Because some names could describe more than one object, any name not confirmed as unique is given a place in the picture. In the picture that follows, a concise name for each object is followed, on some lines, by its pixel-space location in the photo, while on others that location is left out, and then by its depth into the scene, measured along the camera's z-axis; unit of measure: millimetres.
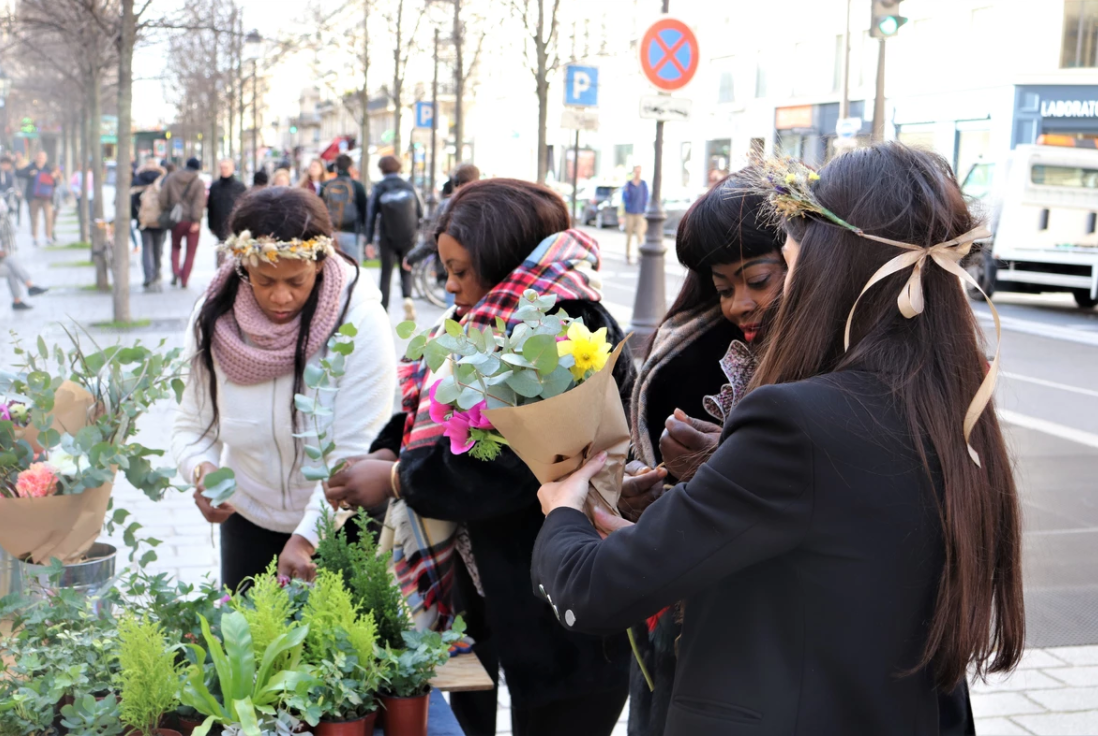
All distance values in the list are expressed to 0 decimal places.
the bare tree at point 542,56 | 13914
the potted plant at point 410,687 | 1949
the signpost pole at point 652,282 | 11969
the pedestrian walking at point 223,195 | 14585
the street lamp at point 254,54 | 30841
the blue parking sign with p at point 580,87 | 13555
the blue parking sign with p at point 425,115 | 22781
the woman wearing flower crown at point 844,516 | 1404
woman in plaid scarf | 2355
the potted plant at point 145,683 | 1746
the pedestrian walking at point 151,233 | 14780
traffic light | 11453
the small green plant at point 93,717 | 1739
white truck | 16484
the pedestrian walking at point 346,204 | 13578
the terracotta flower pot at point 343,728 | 1812
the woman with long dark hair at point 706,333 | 2230
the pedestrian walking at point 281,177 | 16531
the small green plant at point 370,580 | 2137
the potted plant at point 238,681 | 1722
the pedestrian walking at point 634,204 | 22281
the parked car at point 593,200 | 34094
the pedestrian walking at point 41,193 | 23589
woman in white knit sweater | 2881
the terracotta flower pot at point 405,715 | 1946
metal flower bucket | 2180
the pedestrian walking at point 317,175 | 15773
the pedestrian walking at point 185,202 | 14914
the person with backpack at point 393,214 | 13047
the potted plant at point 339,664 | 1819
